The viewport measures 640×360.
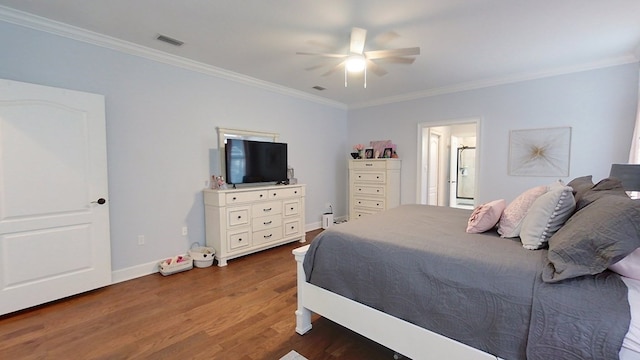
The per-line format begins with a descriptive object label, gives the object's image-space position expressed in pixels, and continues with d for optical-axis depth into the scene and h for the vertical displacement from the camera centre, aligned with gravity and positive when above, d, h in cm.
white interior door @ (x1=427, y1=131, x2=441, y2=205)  548 -3
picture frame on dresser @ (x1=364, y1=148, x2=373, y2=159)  537 +25
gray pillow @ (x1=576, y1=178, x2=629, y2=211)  154 -15
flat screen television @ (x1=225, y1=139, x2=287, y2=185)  378 +6
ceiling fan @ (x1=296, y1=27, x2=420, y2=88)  239 +103
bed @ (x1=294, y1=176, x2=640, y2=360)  109 -64
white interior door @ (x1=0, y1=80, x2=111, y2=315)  234 -26
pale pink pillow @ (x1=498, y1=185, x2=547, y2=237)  181 -32
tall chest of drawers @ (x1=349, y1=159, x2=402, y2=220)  502 -37
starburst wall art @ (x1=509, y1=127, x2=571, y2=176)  376 +20
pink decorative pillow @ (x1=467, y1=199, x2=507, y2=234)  192 -37
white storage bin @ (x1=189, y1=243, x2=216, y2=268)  341 -112
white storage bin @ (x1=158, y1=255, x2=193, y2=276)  320 -116
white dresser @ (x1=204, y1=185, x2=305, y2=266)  351 -73
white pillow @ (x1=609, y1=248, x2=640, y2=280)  115 -42
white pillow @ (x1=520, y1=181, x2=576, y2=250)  153 -28
